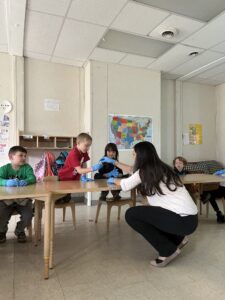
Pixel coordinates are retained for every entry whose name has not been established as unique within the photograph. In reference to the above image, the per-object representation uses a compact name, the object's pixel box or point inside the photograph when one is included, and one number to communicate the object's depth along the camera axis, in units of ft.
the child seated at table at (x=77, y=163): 8.09
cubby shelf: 13.29
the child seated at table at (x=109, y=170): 9.68
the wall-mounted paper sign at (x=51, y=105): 13.85
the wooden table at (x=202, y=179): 8.18
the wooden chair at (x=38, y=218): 7.52
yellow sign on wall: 17.75
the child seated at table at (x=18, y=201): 7.36
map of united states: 14.17
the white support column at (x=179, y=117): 17.16
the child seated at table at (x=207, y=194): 10.16
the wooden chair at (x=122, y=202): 8.82
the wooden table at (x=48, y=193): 5.51
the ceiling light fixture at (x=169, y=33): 10.25
